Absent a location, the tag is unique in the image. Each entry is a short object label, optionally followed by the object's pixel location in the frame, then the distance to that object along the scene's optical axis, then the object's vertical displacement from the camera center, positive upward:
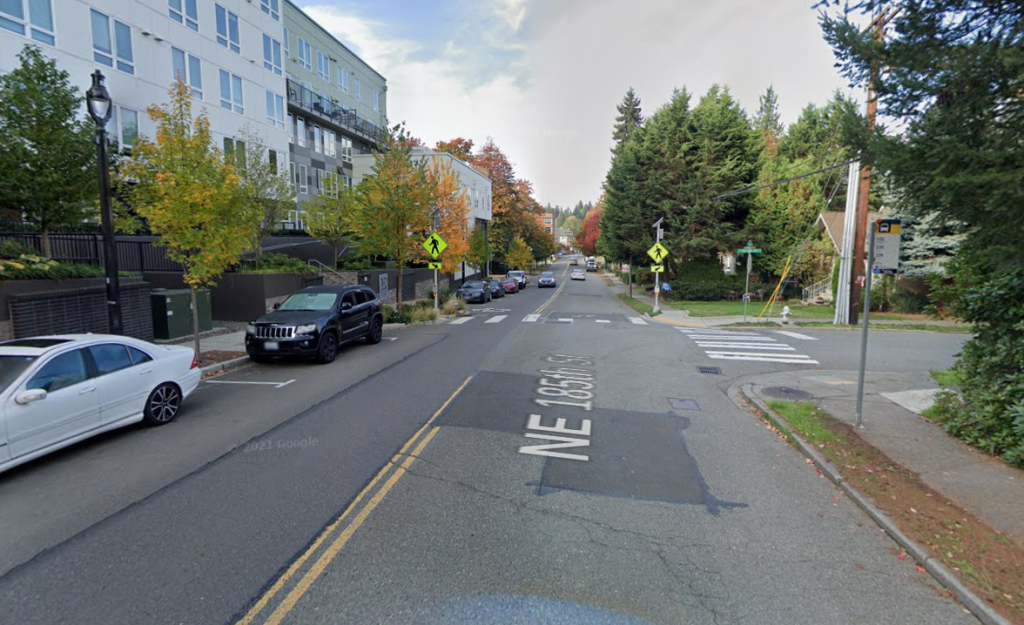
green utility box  14.12 -1.52
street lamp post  9.04 +1.18
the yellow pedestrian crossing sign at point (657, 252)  25.23 +0.50
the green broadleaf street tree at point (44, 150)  11.41 +2.50
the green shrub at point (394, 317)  19.91 -2.22
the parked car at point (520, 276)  46.31 -1.35
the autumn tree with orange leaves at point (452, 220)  29.62 +2.49
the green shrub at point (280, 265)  18.86 -0.20
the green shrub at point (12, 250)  10.55 +0.18
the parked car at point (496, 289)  36.56 -2.01
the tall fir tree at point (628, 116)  69.62 +20.09
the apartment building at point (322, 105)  33.69 +11.41
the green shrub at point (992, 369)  5.94 -1.32
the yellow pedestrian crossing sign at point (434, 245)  20.78 +0.64
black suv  11.27 -1.53
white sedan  5.39 -1.60
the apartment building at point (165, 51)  17.22 +8.44
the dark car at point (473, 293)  32.03 -2.01
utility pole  18.61 +0.38
